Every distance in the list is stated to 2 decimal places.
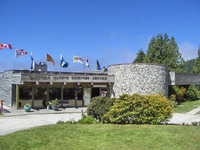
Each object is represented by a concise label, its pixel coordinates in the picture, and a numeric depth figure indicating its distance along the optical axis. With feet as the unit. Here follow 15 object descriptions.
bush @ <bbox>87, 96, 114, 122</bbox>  41.22
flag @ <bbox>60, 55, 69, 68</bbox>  83.97
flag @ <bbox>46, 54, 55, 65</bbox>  81.25
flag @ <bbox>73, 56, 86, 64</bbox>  88.40
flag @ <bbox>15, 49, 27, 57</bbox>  76.61
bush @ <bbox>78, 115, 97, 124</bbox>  40.29
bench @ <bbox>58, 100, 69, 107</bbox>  77.10
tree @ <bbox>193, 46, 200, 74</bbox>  145.69
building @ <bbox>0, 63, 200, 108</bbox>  71.72
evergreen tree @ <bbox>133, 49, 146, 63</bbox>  184.29
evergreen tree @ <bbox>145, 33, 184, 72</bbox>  142.20
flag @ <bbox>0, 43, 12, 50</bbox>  73.77
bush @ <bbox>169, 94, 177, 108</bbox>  89.72
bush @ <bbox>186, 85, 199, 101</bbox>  106.83
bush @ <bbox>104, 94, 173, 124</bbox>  39.36
